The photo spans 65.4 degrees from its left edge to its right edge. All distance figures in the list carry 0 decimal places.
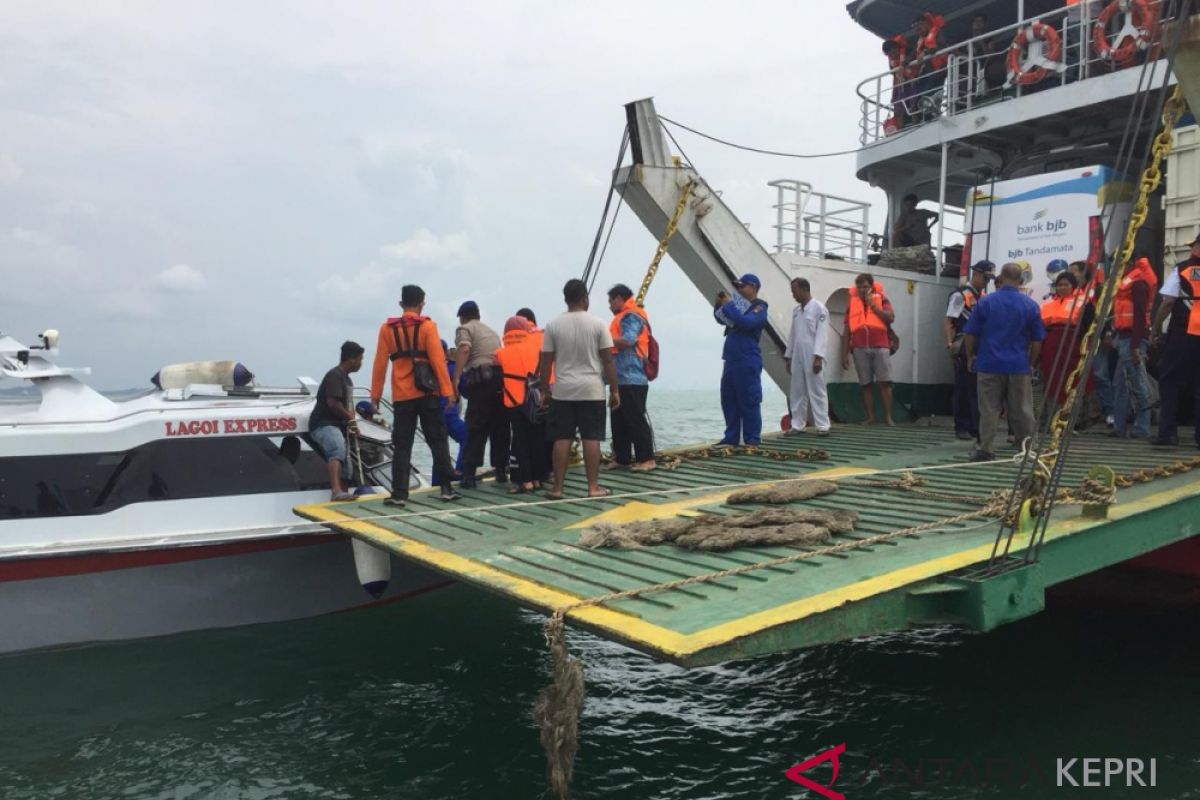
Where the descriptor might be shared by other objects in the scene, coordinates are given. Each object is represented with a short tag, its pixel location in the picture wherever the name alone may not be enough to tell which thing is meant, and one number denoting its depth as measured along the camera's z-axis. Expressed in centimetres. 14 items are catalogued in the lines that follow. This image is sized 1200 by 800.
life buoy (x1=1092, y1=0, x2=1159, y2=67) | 982
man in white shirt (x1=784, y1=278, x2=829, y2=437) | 929
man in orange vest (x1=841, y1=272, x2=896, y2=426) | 996
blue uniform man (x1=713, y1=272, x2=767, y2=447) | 832
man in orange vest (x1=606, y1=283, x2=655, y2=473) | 787
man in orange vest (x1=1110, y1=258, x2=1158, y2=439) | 794
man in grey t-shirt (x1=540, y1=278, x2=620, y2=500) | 658
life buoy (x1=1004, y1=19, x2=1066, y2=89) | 1072
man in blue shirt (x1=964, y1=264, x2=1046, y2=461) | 689
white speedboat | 680
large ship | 945
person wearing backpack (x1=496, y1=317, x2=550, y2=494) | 714
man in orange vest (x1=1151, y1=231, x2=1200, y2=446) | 695
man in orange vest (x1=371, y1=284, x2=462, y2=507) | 670
